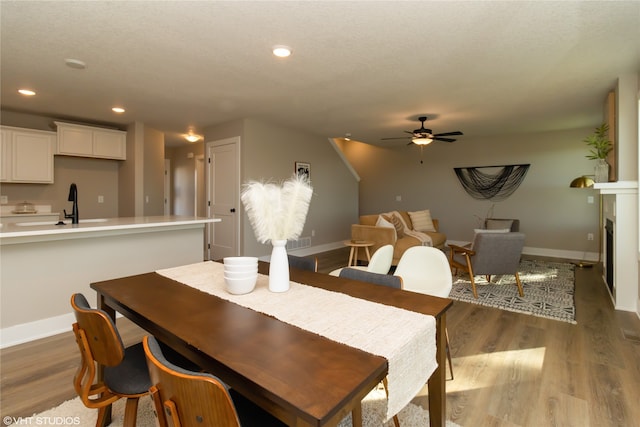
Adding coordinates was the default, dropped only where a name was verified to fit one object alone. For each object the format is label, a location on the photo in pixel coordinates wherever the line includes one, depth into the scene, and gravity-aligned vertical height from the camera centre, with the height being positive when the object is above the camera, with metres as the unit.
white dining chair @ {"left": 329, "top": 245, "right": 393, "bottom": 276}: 2.25 -0.36
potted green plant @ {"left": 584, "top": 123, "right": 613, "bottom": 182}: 3.62 +0.70
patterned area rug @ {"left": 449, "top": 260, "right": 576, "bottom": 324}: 3.21 -0.97
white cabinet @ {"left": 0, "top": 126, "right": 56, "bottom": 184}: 4.21 +0.79
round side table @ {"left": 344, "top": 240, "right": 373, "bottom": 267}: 4.73 -0.55
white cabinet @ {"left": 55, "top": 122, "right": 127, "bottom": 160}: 4.68 +1.11
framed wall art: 6.01 +0.84
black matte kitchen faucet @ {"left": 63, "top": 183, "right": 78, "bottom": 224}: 2.83 +0.11
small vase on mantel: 3.61 +0.45
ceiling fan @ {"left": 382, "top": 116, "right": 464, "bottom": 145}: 4.91 +1.18
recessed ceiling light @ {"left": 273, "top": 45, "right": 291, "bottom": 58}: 2.59 +1.35
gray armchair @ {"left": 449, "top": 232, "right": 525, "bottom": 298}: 3.41 -0.49
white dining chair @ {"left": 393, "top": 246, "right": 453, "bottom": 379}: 2.06 -0.40
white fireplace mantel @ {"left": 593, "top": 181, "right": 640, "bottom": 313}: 3.12 -0.32
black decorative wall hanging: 6.41 +0.65
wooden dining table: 0.76 -0.43
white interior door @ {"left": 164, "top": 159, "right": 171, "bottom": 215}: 8.22 +0.78
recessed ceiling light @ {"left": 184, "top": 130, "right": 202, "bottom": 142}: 6.14 +1.51
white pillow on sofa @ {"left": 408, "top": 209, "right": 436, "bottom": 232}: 5.96 -0.19
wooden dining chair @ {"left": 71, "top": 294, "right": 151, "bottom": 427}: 1.15 -0.65
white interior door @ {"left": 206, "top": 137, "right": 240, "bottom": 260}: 5.18 +0.28
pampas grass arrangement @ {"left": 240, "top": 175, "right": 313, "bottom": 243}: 1.46 +0.02
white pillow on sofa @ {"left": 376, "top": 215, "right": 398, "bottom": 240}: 4.86 -0.19
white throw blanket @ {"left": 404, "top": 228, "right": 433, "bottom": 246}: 4.96 -0.41
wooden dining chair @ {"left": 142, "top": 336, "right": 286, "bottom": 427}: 0.74 -0.46
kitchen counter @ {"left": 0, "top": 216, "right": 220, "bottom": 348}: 2.46 -0.46
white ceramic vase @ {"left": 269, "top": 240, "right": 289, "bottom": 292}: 1.50 -0.28
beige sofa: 4.74 -0.41
